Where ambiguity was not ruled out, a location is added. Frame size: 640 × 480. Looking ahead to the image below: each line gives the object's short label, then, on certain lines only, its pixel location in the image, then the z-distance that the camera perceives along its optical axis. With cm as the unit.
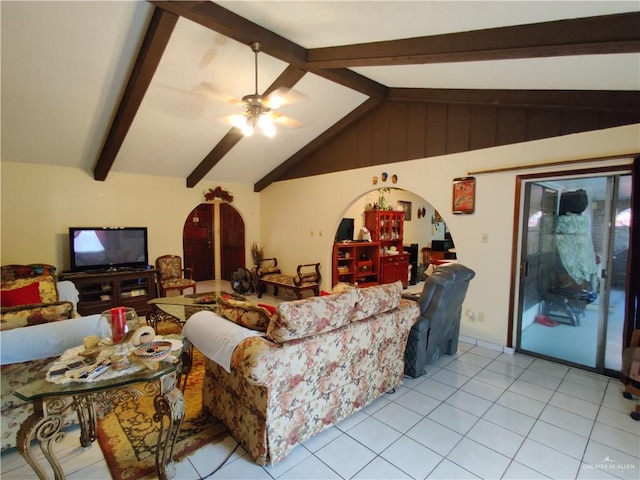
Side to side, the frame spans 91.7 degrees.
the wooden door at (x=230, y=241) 742
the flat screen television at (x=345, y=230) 629
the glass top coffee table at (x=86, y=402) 149
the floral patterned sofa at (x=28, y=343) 194
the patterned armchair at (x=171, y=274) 535
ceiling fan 301
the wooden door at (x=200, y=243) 773
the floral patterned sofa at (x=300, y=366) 184
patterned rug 191
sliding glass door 303
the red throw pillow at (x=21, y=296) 281
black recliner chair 292
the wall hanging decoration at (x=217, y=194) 634
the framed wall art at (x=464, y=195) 386
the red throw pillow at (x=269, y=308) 226
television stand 453
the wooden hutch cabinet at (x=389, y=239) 667
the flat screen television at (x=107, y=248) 467
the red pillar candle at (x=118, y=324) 191
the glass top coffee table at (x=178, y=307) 337
